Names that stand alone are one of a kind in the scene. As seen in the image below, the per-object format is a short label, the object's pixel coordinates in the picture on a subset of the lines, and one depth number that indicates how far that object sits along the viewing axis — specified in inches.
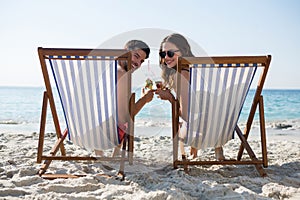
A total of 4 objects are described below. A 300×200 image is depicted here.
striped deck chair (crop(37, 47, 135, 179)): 101.7
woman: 108.3
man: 106.8
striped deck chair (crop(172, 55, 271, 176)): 102.3
